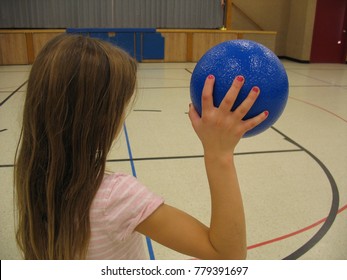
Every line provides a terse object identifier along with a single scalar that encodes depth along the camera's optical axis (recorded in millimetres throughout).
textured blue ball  942
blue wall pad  8141
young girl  711
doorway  9195
